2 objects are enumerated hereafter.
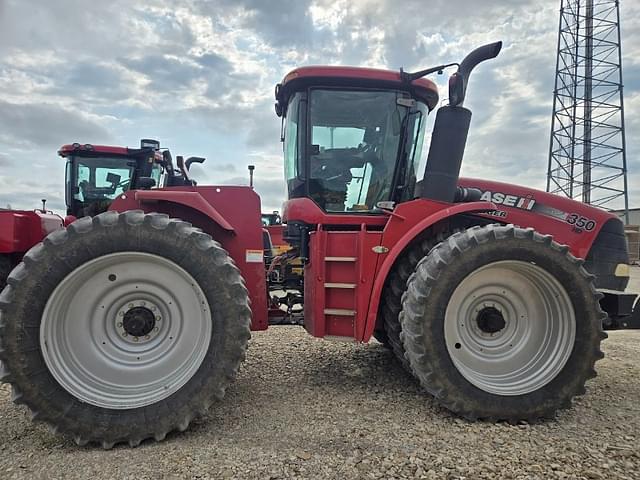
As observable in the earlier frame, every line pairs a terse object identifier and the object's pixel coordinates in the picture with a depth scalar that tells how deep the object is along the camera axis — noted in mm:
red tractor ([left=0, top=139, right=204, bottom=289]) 9031
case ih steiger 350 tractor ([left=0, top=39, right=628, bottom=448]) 2941
